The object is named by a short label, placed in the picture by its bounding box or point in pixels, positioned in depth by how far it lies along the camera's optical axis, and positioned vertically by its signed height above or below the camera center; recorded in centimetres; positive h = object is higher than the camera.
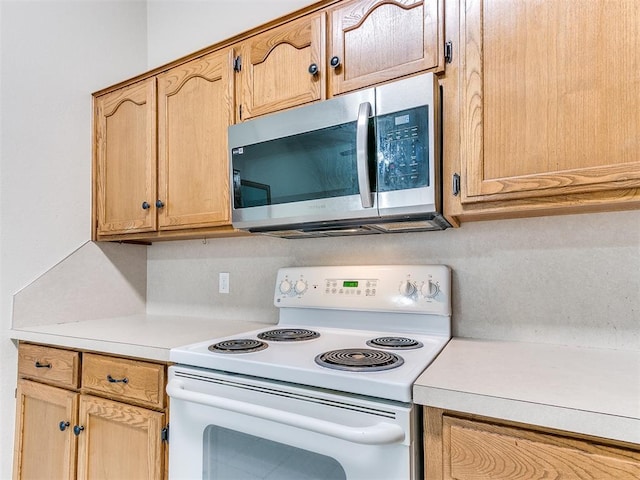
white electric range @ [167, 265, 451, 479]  91 -33
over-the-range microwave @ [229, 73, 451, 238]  119 +27
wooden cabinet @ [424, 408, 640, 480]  74 -41
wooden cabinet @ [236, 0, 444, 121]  124 +66
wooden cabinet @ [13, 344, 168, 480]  133 -62
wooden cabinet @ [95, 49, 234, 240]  165 +43
